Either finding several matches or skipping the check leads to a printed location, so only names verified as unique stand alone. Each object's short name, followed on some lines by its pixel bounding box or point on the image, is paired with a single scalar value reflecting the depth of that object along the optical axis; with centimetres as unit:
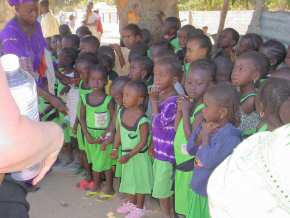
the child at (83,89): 312
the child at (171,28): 399
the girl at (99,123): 295
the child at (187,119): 230
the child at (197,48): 297
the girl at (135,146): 260
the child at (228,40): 360
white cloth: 70
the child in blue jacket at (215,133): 195
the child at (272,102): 189
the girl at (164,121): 248
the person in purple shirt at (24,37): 282
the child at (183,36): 357
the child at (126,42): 380
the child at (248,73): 231
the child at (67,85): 342
